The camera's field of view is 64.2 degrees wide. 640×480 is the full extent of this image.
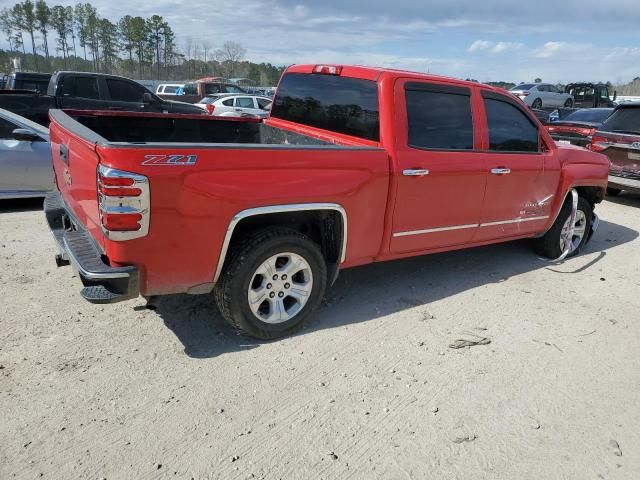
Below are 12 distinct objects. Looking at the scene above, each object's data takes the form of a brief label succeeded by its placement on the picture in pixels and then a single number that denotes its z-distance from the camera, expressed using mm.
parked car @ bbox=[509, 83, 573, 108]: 28355
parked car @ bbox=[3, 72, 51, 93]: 14375
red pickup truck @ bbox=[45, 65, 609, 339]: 2934
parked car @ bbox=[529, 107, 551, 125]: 17567
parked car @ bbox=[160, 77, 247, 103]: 23991
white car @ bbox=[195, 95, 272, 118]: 18578
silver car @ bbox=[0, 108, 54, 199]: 6477
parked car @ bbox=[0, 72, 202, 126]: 10942
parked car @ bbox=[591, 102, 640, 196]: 8258
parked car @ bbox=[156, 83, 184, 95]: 27497
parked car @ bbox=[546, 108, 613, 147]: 10516
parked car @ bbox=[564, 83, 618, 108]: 25594
